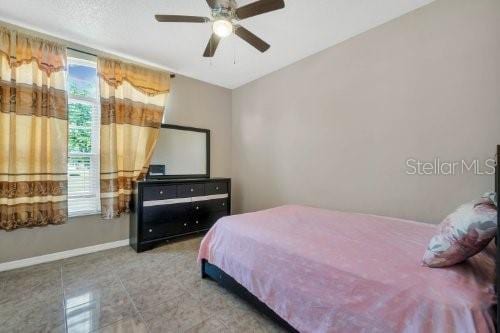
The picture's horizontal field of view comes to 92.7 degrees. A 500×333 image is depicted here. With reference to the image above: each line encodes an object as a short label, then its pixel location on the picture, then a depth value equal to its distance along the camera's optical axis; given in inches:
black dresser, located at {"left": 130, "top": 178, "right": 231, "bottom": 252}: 119.0
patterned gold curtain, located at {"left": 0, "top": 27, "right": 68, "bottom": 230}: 95.5
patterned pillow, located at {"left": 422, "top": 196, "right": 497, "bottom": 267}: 40.3
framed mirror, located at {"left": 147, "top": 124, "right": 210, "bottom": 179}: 140.9
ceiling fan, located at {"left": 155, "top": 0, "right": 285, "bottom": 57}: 69.1
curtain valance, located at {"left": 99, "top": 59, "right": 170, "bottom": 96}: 120.3
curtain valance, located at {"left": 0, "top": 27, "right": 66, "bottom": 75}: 96.1
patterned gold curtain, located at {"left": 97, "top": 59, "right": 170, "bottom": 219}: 119.8
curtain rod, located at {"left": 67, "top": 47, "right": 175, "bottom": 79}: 112.6
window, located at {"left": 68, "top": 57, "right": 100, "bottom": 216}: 114.9
